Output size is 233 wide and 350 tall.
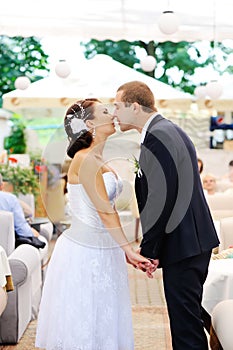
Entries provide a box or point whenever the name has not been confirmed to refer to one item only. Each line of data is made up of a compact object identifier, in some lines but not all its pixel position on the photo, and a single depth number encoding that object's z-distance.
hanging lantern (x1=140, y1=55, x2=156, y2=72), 11.21
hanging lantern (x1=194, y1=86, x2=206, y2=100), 13.05
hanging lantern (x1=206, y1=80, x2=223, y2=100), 11.12
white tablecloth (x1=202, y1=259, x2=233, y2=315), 4.22
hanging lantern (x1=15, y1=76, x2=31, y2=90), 10.94
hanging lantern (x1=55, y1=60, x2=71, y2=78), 9.88
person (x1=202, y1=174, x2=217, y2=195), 9.52
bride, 4.06
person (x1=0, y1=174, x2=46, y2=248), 6.31
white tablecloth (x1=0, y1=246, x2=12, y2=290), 3.95
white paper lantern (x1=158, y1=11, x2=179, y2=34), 7.55
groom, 3.73
